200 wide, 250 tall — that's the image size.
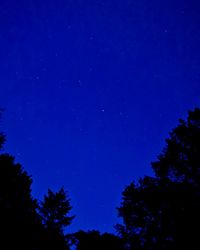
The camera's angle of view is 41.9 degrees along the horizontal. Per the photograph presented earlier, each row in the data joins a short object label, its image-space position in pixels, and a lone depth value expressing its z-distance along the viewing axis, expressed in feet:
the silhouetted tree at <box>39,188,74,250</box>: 65.31
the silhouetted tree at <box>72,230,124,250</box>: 94.43
